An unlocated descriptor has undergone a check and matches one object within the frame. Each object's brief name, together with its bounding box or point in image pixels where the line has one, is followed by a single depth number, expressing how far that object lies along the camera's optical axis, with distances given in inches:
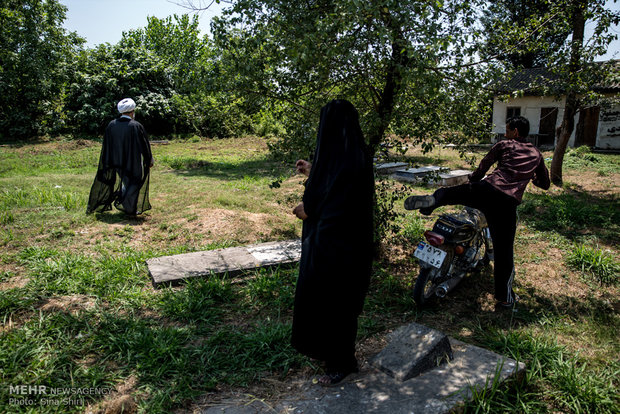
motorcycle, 152.1
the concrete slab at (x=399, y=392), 100.6
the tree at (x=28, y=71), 700.0
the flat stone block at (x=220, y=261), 176.7
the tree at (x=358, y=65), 146.1
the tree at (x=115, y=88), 725.9
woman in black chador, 106.0
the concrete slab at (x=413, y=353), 115.6
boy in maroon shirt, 154.6
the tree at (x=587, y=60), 201.8
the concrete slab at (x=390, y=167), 438.9
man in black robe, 259.9
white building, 741.3
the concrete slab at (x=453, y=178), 388.5
